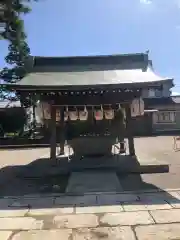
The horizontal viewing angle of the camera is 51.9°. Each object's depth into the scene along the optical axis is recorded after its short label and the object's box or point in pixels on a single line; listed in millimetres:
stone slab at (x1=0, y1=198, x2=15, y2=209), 3819
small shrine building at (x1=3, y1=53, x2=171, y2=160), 5575
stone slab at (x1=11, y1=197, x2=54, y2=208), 3785
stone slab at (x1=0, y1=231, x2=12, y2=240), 2744
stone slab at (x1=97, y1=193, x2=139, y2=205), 3803
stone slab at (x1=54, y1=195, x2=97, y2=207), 3793
